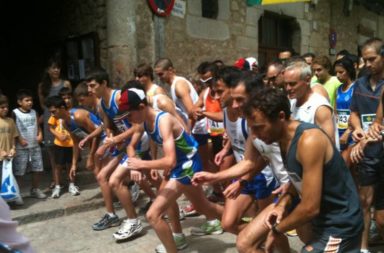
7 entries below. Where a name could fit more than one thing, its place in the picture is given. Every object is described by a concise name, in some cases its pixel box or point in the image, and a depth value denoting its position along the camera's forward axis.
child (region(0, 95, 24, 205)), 5.15
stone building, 6.98
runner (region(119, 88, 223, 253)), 3.36
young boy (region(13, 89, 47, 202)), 5.55
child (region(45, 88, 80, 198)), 5.82
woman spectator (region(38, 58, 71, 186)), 6.30
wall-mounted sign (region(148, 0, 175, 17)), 7.18
